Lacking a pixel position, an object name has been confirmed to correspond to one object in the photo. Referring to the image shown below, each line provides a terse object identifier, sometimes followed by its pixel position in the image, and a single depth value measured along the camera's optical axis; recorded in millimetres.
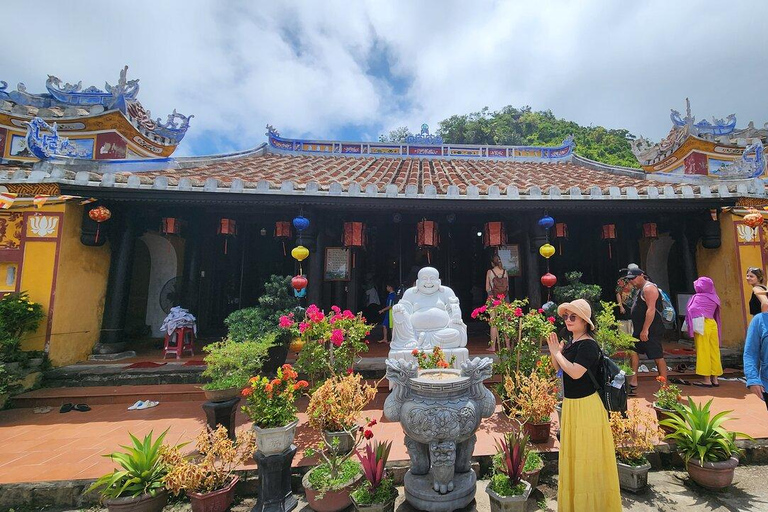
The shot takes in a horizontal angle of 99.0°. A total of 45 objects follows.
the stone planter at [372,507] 2473
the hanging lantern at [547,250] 6265
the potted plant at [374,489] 2492
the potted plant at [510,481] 2447
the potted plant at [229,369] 3502
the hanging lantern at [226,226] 6898
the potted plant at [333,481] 2631
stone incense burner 2568
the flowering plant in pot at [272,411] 2795
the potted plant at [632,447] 2906
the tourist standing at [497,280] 6555
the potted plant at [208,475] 2629
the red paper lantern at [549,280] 6168
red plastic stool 6305
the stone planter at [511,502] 2438
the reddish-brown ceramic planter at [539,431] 3486
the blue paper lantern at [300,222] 6102
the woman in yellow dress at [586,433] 2178
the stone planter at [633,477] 2893
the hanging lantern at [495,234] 6848
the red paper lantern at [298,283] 5688
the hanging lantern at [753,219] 5750
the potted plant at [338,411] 3166
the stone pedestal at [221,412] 3477
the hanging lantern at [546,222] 6281
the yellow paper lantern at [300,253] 5961
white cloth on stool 6293
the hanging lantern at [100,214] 5723
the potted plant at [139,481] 2568
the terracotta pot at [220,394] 3467
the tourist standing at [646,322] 4562
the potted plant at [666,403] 3389
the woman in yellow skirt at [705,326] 4934
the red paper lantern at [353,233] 6750
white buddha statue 4445
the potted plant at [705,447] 2885
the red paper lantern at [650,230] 7148
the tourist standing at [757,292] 3144
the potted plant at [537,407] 3443
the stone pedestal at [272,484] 2730
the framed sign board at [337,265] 7082
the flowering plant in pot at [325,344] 4348
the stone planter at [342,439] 3230
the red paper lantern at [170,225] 6820
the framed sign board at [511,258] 7270
